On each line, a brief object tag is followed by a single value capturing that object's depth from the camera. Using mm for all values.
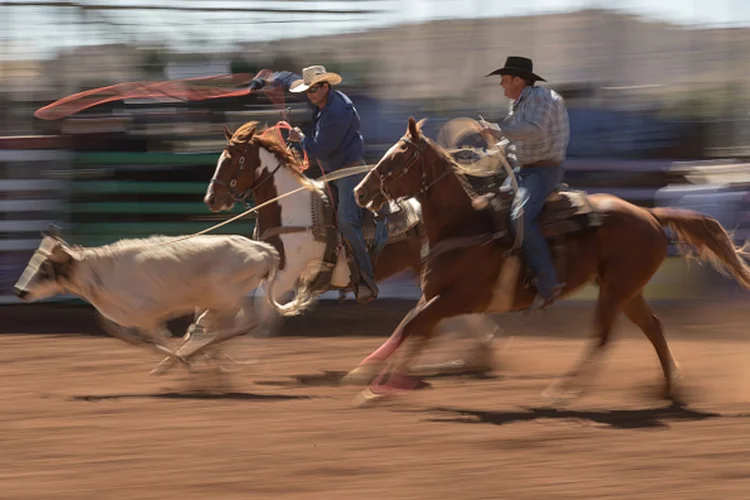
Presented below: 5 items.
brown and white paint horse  17203
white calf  15078
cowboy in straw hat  17031
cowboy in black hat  14570
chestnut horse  14773
